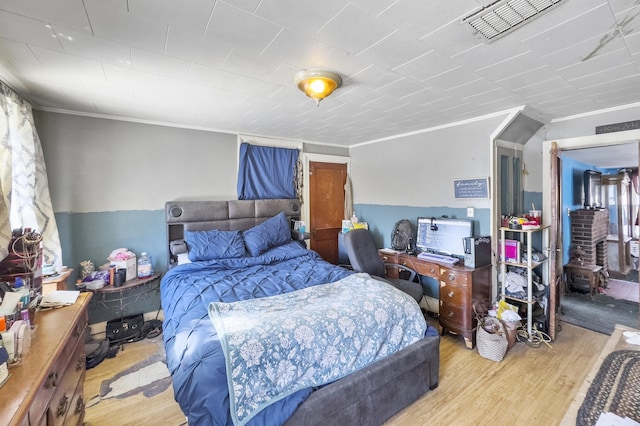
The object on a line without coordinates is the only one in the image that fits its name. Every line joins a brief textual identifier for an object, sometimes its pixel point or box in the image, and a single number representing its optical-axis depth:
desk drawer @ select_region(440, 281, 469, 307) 2.93
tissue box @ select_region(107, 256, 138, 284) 3.14
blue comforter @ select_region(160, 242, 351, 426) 1.47
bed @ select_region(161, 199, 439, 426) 1.50
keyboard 3.21
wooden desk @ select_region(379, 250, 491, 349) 2.92
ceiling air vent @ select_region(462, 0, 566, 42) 1.37
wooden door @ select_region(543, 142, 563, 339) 3.00
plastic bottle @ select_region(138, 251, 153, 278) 3.28
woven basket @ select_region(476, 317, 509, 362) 2.68
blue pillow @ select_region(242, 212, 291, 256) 3.59
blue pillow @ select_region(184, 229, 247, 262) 3.27
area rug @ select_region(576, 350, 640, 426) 1.07
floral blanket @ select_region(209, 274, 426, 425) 1.52
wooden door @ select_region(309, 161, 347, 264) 4.76
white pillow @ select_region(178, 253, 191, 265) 3.34
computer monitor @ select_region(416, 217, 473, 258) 3.39
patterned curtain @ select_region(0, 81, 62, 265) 2.08
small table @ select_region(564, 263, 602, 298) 4.23
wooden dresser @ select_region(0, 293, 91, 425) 0.94
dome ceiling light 2.09
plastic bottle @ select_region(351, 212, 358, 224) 4.76
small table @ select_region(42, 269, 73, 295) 2.39
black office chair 3.17
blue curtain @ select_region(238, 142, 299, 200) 4.07
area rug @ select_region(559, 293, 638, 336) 3.34
